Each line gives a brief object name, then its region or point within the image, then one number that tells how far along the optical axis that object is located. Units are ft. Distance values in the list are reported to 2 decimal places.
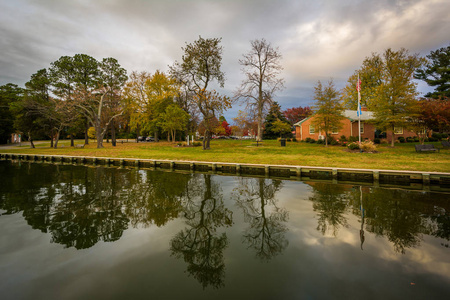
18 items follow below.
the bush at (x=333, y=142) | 106.63
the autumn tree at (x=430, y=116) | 69.36
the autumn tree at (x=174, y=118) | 122.21
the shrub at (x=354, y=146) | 73.98
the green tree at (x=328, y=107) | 88.43
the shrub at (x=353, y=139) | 103.09
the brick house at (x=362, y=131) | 109.29
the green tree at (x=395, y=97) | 80.33
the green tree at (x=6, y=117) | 155.08
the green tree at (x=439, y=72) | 131.03
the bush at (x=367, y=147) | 70.33
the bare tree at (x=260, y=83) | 117.08
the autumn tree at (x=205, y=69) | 85.30
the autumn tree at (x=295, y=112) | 226.79
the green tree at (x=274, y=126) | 160.73
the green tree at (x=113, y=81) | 122.01
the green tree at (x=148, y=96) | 133.39
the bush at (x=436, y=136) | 114.97
